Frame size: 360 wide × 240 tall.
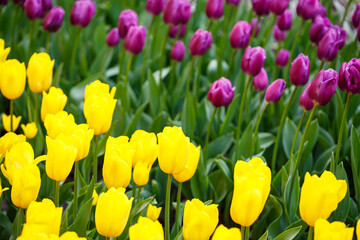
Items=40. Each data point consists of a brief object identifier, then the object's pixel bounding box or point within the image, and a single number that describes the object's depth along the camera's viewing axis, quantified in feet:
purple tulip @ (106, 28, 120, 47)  9.41
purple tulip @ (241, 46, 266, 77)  8.40
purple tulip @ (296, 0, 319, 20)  9.19
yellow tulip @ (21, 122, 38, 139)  8.07
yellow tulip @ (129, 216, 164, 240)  6.86
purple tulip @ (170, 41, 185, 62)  9.45
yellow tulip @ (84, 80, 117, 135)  7.46
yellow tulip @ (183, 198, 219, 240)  6.99
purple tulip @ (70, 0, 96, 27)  9.25
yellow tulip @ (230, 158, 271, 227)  6.99
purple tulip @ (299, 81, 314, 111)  8.15
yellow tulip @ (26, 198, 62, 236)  6.92
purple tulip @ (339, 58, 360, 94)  7.85
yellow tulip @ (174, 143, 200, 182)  7.32
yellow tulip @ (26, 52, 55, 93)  7.85
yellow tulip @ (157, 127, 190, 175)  7.14
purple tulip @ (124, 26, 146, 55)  8.83
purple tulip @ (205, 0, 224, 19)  9.54
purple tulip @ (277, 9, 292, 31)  9.54
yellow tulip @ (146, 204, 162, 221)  7.47
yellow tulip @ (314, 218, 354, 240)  6.90
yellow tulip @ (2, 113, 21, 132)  8.14
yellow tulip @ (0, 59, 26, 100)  7.65
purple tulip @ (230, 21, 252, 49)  8.91
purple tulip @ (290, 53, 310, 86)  8.23
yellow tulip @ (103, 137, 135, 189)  7.17
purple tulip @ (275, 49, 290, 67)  9.48
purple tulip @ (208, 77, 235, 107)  8.28
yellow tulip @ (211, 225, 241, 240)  6.86
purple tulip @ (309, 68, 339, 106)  7.87
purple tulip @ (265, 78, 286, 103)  8.31
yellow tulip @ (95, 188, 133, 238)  6.95
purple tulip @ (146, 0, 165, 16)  9.37
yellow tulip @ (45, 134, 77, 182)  7.08
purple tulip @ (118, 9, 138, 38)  9.09
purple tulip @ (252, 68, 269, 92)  8.85
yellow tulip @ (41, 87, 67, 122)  7.66
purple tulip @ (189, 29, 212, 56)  8.79
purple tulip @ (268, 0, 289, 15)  9.06
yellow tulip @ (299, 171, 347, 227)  7.08
